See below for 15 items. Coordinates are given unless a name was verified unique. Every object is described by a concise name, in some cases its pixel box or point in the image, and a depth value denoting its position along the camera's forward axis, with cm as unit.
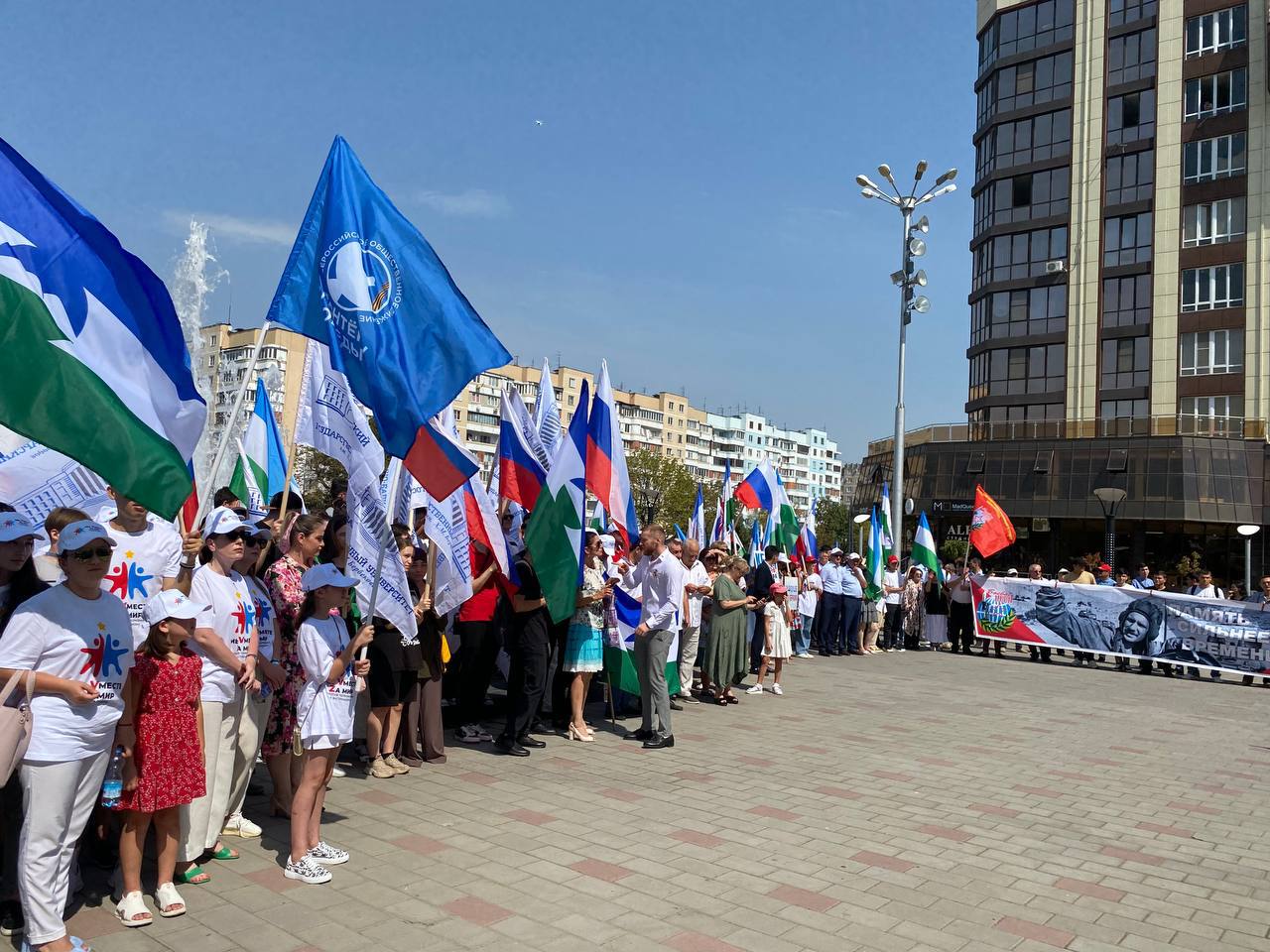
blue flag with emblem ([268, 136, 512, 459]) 601
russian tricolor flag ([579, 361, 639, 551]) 946
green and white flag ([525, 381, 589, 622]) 848
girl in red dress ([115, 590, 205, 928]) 478
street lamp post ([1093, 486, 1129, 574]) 2689
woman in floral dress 633
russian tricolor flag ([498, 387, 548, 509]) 977
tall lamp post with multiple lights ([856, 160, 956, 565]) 2438
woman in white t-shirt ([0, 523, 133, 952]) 418
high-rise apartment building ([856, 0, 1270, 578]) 4291
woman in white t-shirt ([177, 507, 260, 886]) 534
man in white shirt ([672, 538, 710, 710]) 1092
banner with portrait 1745
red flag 2119
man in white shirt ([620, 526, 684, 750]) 931
